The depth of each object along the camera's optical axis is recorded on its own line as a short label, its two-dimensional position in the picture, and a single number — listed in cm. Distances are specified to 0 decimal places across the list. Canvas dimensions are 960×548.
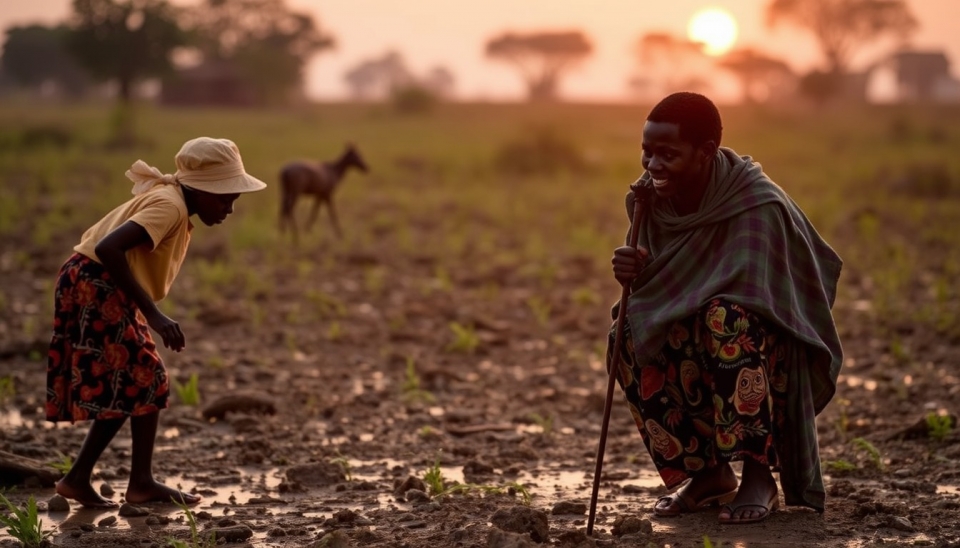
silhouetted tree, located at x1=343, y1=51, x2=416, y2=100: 13025
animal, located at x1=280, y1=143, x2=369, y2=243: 1398
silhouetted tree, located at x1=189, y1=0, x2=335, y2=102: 6519
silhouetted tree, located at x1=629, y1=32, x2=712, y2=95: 8038
